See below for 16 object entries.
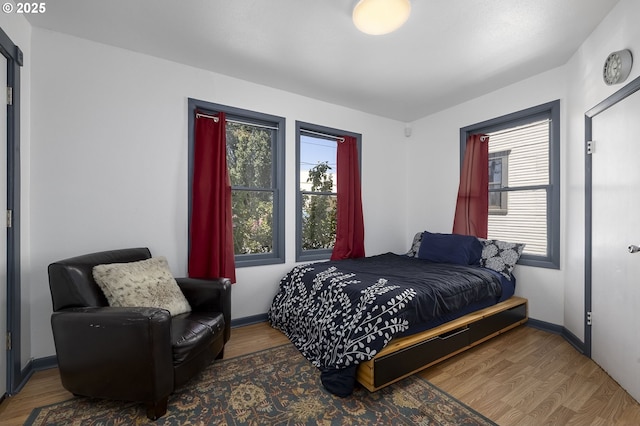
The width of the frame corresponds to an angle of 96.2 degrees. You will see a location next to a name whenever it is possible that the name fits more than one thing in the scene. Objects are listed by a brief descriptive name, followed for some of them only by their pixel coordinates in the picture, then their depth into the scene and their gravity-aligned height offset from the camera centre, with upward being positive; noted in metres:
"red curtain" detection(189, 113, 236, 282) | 2.73 +0.06
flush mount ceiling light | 1.82 +1.30
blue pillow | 3.21 -0.43
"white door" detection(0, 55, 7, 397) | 1.80 -0.19
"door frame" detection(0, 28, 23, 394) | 1.86 -0.08
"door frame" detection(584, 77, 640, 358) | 2.36 -0.15
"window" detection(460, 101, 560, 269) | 2.94 +0.36
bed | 1.91 -0.78
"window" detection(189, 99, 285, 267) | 3.15 +0.32
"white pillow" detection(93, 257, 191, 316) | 1.92 -0.51
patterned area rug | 1.64 -1.19
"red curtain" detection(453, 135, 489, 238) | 3.48 +0.28
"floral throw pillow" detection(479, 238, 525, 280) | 3.03 -0.47
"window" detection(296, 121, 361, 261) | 3.49 +0.30
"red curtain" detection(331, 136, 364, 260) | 3.71 +0.07
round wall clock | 1.91 +1.01
